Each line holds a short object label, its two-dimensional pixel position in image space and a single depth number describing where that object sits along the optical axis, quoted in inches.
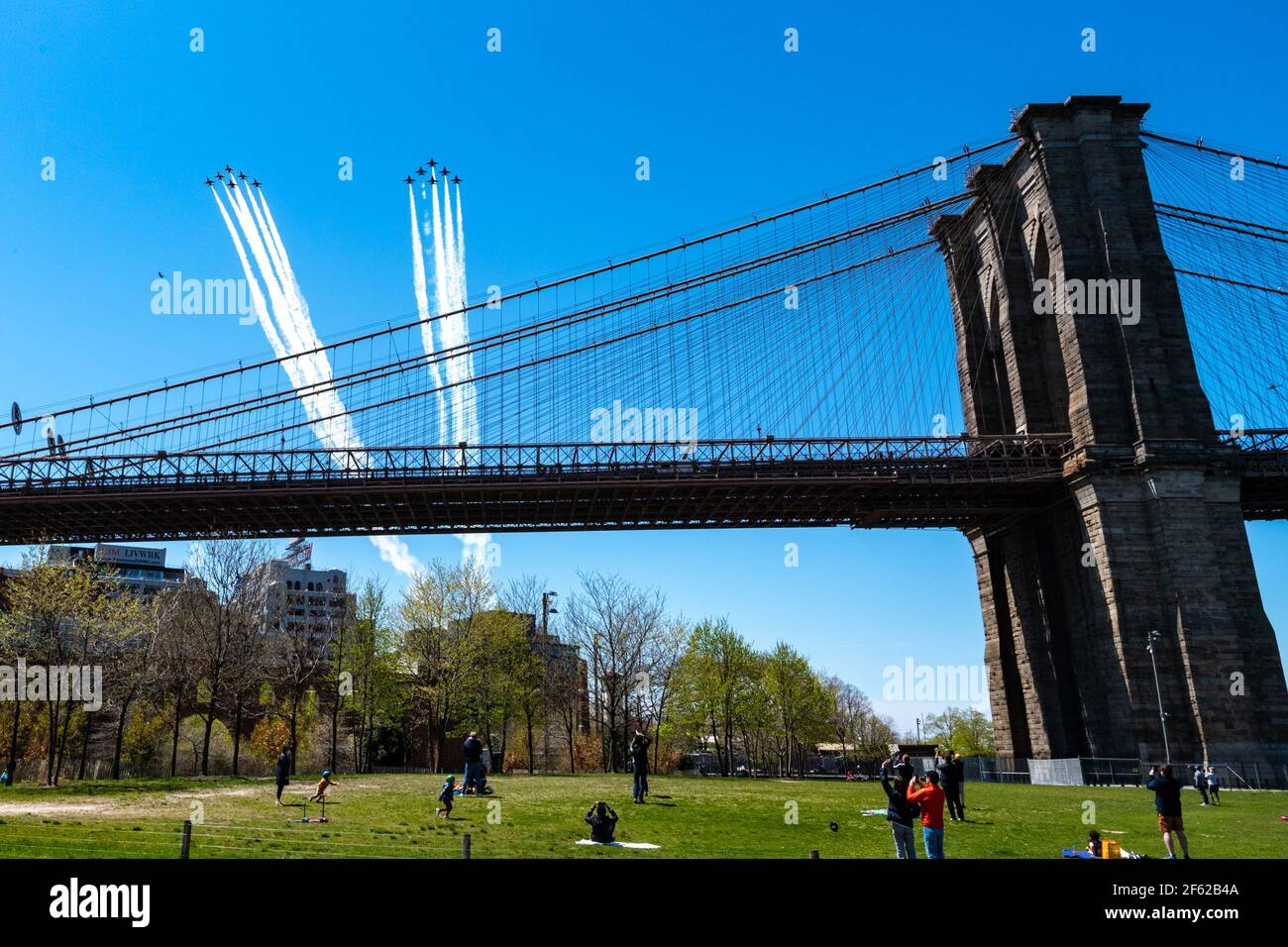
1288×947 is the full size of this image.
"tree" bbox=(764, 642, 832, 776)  2701.8
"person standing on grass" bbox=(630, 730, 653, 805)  908.0
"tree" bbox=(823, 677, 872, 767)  4621.1
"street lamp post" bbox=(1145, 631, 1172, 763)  1455.5
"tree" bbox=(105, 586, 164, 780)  1584.6
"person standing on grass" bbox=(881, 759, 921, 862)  560.4
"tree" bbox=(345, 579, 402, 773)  2055.9
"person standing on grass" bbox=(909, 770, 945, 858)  561.9
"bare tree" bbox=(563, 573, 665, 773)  2327.8
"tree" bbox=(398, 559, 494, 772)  2041.1
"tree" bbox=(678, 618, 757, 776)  2428.6
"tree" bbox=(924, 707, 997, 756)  5044.3
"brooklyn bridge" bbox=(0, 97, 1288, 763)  1534.2
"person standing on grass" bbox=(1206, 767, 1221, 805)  1109.7
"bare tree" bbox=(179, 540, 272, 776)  1692.9
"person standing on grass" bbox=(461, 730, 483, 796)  956.0
